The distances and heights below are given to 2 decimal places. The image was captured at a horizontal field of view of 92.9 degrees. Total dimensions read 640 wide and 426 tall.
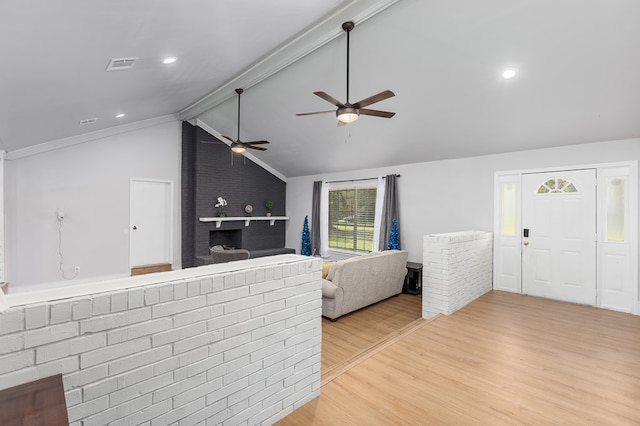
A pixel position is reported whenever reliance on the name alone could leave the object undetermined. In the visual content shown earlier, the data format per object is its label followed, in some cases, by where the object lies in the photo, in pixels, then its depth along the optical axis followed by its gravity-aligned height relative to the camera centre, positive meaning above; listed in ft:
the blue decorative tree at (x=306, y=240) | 26.91 -2.56
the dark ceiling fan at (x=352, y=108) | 9.89 +3.61
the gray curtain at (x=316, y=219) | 26.30 -0.69
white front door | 14.60 -1.20
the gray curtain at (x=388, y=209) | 21.25 +0.16
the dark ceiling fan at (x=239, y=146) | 17.80 +3.85
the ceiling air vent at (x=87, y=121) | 15.24 +4.59
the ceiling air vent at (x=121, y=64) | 9.30 +4.65
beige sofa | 13.51 -3.38
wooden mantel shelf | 23.51 -0.63
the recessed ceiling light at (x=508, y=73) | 11.29 +5.22
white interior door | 21.22 -0.86
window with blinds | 23.66 -0.38
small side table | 18.15 -4.18
